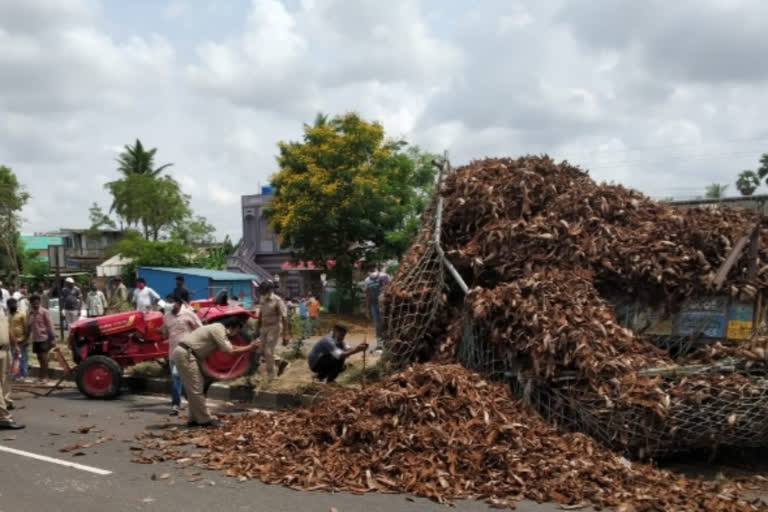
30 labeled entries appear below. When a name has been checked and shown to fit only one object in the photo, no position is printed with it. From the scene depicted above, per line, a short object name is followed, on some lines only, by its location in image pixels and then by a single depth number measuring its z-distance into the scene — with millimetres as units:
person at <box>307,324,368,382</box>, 9312
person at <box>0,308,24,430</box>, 8242
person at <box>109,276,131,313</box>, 16562
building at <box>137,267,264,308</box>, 28691
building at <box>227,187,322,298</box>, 40094
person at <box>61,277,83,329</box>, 16808
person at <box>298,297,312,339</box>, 15489
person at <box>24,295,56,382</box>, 12172
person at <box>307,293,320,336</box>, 17891
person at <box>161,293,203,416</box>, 9648
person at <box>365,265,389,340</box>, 12547
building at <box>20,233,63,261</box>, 69312
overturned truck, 6176
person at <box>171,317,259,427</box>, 8070
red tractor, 10789
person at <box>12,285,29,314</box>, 13018
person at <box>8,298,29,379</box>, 11606
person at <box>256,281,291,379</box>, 10141
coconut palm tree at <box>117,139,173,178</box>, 52594
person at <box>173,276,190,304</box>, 10544
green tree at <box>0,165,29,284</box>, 38188
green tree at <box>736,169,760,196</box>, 40344
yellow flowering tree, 25734
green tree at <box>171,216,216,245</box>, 49156
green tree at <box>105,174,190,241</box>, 47375
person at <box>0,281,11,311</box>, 13473
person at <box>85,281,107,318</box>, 16250
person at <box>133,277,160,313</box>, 13961
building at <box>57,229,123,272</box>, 55188
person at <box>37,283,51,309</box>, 21434
